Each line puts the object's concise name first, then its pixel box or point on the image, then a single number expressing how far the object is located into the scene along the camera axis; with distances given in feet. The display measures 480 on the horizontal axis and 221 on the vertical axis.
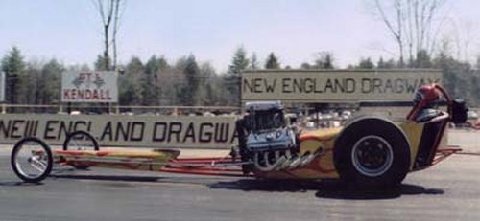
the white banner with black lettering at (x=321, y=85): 90.33
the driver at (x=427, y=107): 41.01
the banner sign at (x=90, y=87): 109.29
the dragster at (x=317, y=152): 39.96
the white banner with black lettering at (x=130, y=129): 84.38
